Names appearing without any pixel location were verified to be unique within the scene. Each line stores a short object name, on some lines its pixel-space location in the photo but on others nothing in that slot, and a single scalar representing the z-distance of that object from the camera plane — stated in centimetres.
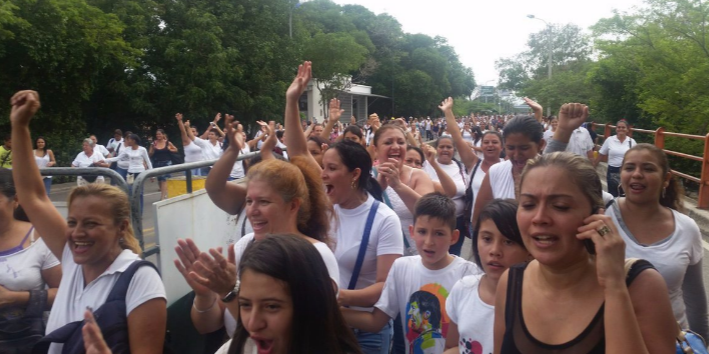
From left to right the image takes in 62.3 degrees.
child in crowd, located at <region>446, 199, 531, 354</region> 245
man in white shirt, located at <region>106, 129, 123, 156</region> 1680
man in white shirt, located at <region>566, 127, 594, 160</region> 1018
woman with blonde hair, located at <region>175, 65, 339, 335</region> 222
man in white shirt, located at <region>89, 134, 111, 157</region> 1419
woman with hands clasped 416
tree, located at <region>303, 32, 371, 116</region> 3994
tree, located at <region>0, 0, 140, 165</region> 2127
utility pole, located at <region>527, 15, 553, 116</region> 3914
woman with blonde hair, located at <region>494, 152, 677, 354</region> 162
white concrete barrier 383
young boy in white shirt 294
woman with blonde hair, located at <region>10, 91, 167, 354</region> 247
